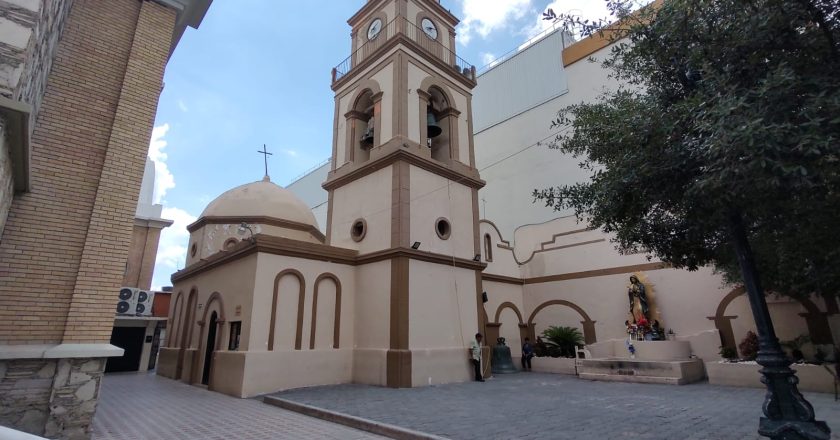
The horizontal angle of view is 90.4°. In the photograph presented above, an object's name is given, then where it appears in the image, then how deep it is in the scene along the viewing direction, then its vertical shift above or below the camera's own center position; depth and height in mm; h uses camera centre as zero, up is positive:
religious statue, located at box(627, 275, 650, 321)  15203 +1405
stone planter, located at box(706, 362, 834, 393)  10002 -947
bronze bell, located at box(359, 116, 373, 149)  15676 +7484
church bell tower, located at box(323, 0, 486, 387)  12289 +4970
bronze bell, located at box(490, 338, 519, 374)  15383 -704
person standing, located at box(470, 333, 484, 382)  13055 -465
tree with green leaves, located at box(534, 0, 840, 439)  4189 +2208
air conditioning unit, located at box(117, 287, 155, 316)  19328 +1985
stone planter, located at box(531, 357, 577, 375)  14891 -873
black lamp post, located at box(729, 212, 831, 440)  4688 -654
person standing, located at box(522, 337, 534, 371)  16328 -533
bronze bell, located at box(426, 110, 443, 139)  15758 +7898
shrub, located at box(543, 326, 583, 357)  16120 -20
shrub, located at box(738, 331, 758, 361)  12639 -264
